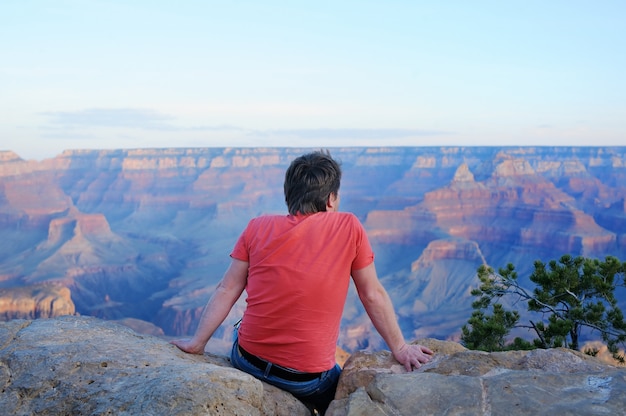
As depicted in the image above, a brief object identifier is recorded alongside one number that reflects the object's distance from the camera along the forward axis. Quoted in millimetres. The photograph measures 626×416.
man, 3291
